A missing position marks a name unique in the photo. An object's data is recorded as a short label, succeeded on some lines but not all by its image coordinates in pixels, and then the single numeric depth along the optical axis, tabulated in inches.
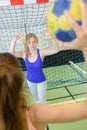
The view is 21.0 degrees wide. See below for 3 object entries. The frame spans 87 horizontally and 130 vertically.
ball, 27.8
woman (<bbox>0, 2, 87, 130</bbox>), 26.6
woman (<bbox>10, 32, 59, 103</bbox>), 82.7
